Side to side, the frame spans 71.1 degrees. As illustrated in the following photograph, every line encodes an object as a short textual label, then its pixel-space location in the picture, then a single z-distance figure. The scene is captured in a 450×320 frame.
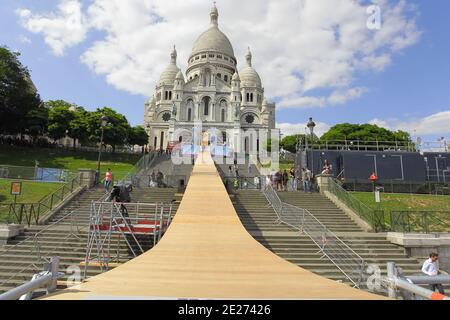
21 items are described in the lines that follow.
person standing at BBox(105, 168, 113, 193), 15.97
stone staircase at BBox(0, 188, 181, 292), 8.39
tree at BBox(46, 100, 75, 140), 43.31
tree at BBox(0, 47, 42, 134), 40.78
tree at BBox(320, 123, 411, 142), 60.53
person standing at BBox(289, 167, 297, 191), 19.55
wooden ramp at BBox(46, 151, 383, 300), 3.65
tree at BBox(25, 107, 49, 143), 43.31
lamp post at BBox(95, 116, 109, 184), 17.95
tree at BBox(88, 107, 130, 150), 44.06
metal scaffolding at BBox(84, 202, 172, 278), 8.51
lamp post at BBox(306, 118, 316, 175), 20.81
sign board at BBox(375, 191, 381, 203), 16.75
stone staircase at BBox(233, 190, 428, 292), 9.38
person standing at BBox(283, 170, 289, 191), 20.52
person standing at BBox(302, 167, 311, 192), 18.62
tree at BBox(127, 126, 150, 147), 53.12
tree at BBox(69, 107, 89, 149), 43.94
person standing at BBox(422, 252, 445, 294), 6.82
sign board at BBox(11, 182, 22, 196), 13.64
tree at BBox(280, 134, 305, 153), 75.44
